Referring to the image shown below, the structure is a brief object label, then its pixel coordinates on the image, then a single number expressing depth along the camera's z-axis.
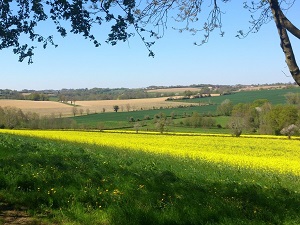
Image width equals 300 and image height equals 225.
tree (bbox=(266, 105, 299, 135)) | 62.81
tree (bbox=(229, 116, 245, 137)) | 64.25
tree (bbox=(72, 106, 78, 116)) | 85.26
